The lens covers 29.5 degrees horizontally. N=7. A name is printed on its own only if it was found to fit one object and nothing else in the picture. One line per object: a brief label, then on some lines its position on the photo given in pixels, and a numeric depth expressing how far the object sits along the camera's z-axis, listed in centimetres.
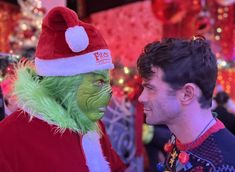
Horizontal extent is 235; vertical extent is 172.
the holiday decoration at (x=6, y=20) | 504
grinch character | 164
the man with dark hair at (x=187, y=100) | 129
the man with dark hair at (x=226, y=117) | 335
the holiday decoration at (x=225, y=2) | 464
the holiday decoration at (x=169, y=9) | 425
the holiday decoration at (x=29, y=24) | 383
